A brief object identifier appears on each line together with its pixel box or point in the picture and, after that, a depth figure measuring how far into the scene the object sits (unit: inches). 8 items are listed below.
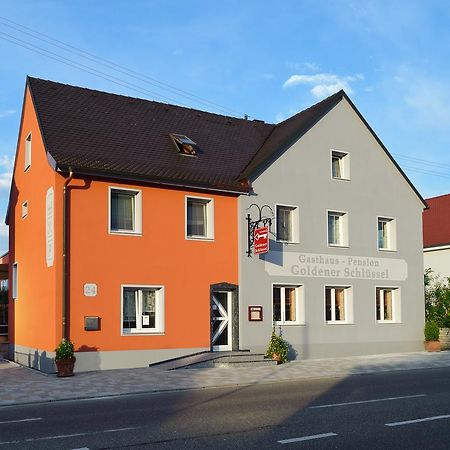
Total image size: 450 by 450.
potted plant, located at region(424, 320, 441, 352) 1016.2
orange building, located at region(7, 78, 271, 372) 744.3
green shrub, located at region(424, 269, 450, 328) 1068.9
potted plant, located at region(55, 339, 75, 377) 688.4
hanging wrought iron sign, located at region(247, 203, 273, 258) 831.1
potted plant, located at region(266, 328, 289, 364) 822.5
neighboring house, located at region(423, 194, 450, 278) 1312.7
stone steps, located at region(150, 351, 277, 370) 760.3
